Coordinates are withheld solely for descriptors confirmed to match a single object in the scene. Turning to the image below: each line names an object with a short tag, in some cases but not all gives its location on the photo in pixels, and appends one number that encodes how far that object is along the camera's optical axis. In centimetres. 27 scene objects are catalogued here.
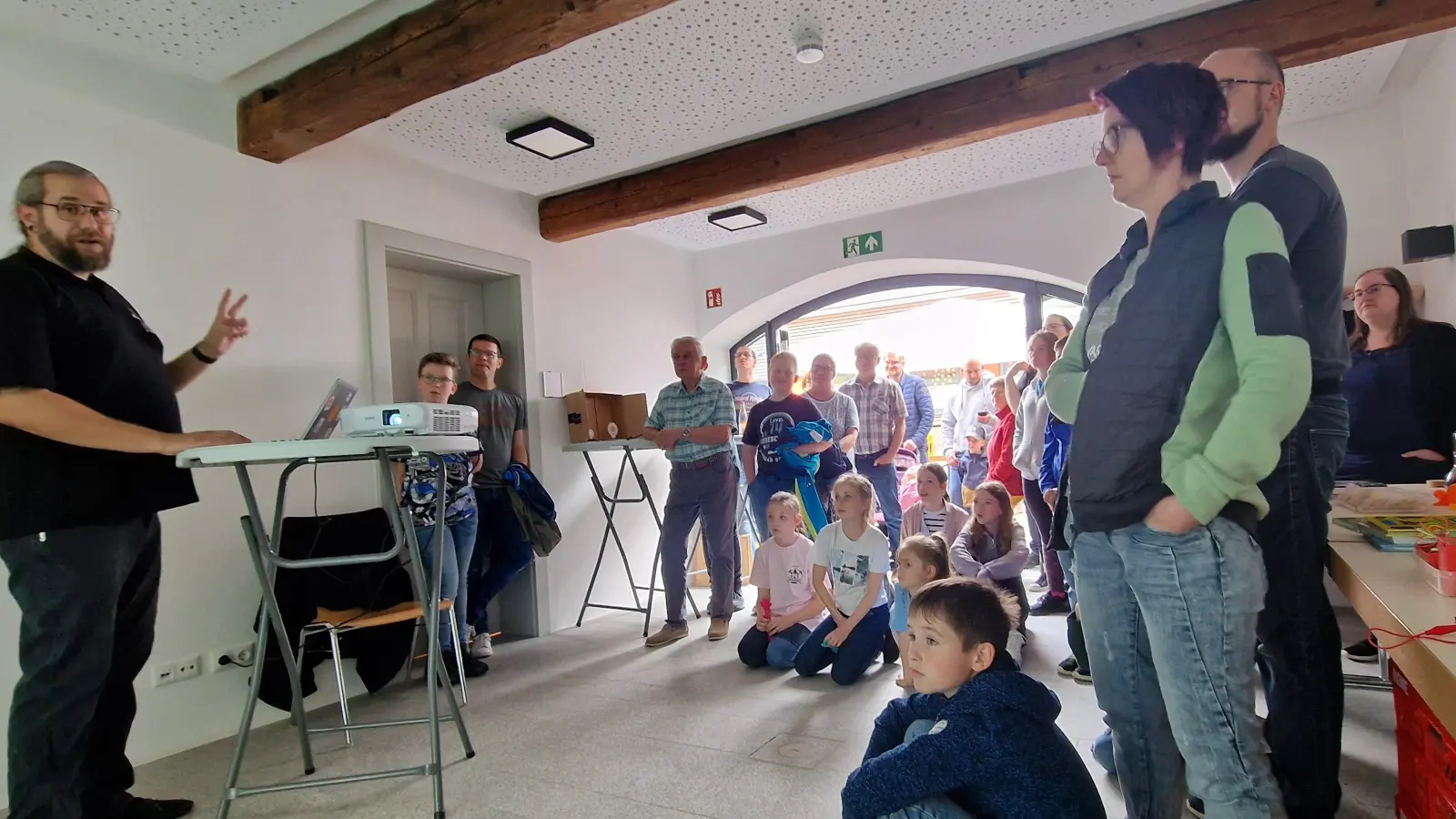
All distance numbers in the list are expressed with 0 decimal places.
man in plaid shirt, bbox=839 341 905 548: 423
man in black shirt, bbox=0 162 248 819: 157
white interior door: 362
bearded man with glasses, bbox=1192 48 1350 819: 126
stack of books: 125
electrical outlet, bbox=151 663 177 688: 245
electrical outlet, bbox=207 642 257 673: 259
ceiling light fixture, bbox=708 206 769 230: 446
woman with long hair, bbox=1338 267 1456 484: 243
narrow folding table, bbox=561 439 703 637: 372
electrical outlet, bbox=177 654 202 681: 251
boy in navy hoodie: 113
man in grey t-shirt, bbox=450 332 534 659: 354
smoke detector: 253
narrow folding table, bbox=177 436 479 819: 151
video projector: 169
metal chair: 244
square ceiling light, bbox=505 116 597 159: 309
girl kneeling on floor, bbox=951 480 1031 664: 286
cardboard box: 403
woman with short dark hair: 100
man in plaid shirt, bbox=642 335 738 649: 364
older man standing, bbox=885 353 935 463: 465
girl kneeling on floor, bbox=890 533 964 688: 242
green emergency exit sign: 471
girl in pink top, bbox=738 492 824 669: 302
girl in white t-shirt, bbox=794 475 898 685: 281
